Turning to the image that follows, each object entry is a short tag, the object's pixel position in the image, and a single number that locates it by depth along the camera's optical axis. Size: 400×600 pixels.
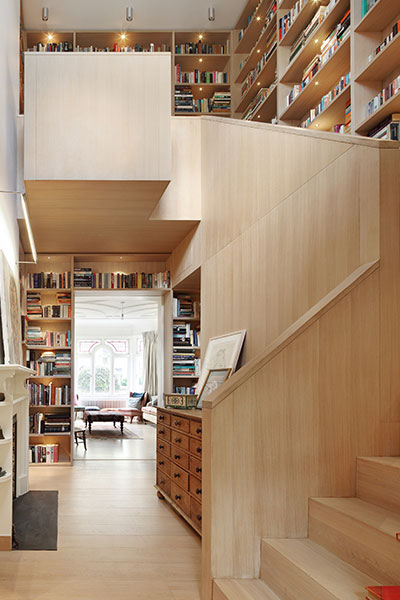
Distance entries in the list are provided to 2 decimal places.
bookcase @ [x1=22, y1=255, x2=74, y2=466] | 8.55
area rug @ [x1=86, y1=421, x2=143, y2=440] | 12.48
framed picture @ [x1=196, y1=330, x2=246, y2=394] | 5.15
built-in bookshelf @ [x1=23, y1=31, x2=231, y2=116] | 9.36
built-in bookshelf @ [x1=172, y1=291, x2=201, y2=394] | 8.52
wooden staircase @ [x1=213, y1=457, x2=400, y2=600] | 2.42
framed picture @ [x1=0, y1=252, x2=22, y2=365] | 5.05
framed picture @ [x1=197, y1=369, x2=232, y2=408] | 5.39
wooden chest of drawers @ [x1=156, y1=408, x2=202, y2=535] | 4.72
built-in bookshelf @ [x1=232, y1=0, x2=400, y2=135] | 4.85
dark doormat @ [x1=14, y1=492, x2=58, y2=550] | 4.50
